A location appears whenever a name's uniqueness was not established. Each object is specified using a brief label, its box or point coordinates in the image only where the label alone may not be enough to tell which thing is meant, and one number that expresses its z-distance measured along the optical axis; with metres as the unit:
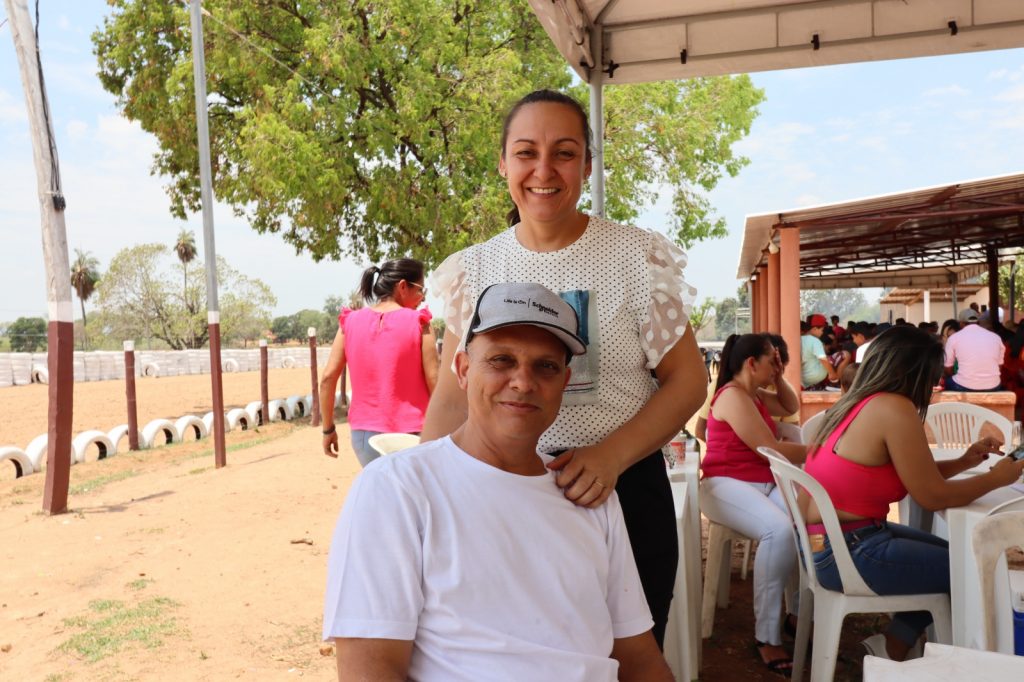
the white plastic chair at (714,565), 4.09
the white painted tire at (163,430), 12.69
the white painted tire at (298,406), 16.64
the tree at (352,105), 15.39
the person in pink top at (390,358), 4.65
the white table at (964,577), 2.74
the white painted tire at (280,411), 16.00
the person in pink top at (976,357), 8.82
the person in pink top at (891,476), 3.00
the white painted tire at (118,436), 12.07
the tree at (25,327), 67.38
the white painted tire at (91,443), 11.25
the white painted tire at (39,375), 29.52
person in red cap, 10.41
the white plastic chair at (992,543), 2.13
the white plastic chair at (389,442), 3.60
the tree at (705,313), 31.14
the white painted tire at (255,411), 15.18
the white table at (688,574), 3.05
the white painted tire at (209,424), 14.59
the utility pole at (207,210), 11.17
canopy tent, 5.16
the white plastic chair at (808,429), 4.86
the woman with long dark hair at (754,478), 3.72
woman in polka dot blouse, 1.81
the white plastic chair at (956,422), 5.17
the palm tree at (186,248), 74.25
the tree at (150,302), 55.19
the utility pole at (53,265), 7.66
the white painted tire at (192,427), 13.59
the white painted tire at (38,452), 10.56
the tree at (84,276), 70.12
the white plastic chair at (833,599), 3.06
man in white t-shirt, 1.48
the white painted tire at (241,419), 14.69
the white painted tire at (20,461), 10.12
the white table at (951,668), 1.45
